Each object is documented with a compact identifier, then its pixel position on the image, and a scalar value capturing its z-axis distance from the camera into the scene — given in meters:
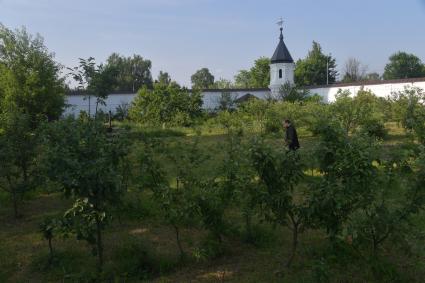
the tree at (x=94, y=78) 10.37
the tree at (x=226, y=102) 38.22
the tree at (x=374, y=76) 89.03
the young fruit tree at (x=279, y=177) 4.62
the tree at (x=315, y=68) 63.53
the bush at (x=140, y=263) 5.08
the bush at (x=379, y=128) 17.29
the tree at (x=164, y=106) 26.56
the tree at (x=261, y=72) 61.72
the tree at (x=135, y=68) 74.06
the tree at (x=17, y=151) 7.09
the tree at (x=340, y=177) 4.20
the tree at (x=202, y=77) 99.31
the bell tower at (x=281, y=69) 45.12
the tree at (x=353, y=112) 17.27
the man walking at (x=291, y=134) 10.23
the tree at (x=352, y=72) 74.94
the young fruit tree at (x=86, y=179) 4.50
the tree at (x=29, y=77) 23.42
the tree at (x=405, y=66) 72.12
